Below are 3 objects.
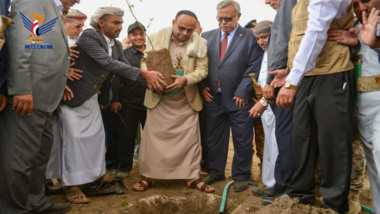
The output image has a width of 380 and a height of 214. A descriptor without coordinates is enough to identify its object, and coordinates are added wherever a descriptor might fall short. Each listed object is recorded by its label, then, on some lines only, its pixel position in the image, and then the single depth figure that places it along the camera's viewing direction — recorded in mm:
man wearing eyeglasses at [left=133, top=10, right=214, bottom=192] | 3818
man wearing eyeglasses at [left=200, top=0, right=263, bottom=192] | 3783
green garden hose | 3061
